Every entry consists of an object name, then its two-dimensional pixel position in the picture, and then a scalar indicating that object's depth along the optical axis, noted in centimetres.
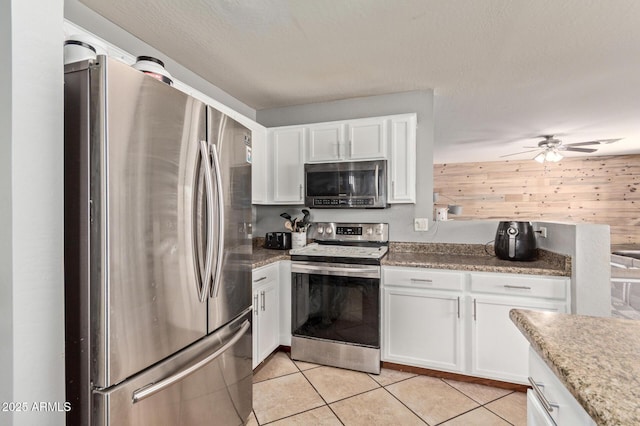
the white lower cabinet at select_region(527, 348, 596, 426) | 60
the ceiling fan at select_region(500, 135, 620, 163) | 428
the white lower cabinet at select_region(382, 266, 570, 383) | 203
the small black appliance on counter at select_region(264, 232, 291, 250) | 285
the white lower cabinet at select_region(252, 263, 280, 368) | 218
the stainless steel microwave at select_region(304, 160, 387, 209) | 261
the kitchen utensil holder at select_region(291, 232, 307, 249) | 286
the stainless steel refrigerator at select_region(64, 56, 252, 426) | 95
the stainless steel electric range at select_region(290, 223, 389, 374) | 229
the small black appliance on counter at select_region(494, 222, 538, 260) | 225
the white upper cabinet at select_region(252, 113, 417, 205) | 262
